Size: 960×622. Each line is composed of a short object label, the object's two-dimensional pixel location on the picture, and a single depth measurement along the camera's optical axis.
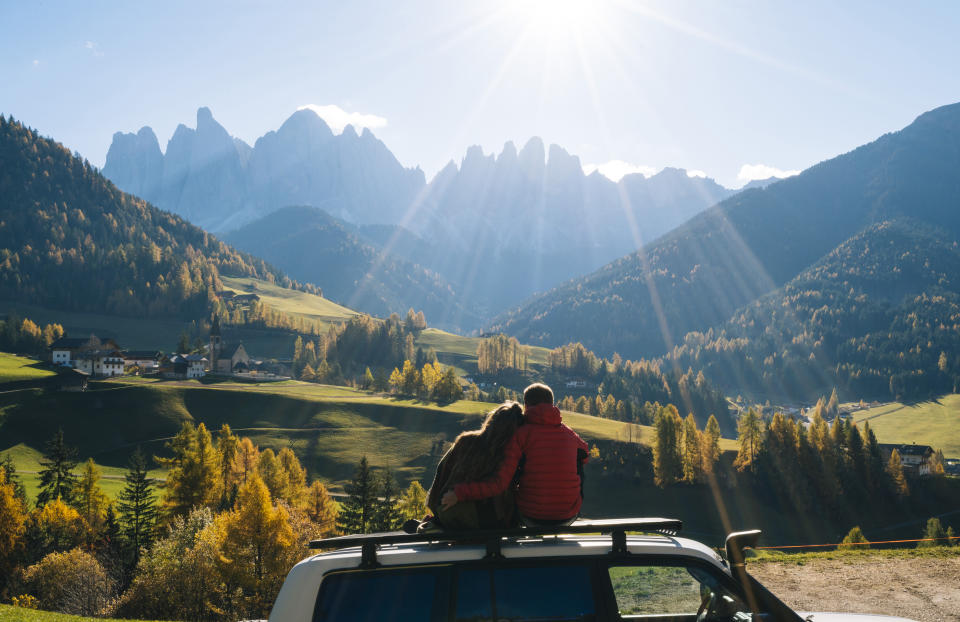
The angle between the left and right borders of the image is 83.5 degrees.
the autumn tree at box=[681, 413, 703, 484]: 92.69
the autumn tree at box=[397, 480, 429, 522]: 63.53
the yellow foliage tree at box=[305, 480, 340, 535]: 63.08
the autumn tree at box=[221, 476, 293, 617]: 37.00
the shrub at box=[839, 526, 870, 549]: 51.71
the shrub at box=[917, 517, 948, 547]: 51.38
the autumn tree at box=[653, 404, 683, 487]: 93.06
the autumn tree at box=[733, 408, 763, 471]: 96.31
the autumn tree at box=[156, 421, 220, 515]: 55.47
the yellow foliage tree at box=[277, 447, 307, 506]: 64.44
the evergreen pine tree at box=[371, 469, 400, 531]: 54.47
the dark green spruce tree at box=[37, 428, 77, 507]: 65.35
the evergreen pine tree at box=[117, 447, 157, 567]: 54.56
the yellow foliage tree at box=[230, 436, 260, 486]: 72.12
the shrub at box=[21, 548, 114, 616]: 41.94
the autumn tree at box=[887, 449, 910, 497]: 93.00
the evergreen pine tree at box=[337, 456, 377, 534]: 55.78
